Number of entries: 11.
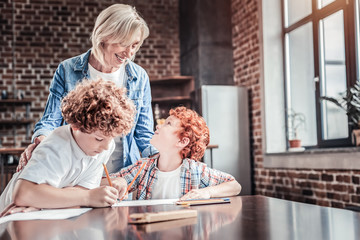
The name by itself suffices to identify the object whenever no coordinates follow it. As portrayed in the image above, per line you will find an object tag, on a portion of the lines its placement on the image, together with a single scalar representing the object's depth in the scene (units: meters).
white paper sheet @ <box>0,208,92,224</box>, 1.22
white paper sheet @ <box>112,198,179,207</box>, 1.53
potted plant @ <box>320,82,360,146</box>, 3.71
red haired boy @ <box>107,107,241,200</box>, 1.96
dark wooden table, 0.91
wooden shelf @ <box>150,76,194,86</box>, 6.48
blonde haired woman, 1.93
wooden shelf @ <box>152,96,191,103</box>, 6.38
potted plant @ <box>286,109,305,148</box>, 4.73
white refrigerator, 5.39
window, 4.18
